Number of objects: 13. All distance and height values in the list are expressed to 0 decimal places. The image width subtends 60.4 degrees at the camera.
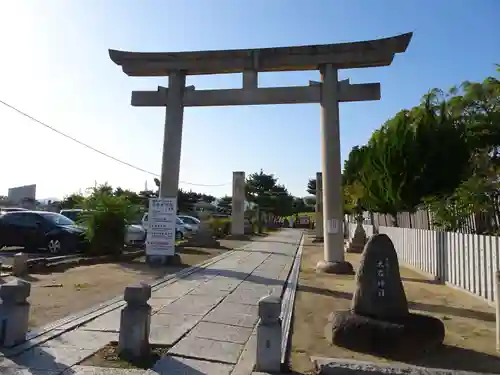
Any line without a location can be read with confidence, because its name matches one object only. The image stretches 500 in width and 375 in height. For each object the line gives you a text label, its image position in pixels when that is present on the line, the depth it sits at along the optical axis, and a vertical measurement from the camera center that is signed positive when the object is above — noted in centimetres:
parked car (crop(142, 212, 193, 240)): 2329 -27
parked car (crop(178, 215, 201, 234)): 2894 +26
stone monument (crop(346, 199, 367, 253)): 2014 -54
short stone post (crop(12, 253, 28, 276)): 965 -102
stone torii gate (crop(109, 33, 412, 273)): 1176 +395
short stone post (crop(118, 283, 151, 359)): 452 -110
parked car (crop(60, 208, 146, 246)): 1886 -49
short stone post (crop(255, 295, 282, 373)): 425 -110
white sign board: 1220 -6
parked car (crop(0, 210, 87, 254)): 1374 -38
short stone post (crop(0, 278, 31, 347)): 473 -104
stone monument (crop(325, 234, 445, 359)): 489 -106
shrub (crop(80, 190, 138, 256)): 1342 +1
